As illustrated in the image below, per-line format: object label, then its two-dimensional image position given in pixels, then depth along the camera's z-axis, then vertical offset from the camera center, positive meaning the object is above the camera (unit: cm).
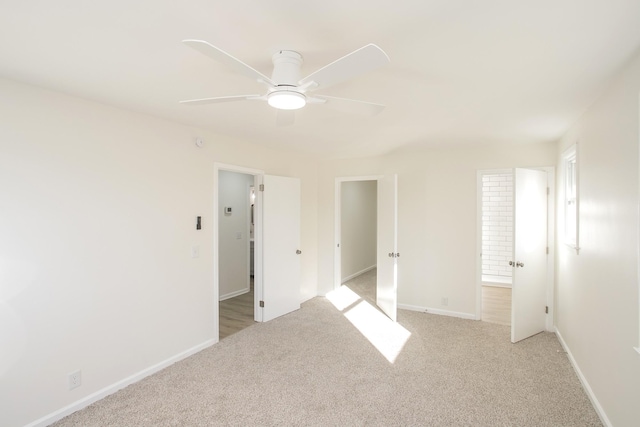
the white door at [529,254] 353 -52
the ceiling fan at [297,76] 125 +61
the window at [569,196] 319 +13
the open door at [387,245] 426 -51
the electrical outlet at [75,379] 235 -126
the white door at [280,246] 418 -51
